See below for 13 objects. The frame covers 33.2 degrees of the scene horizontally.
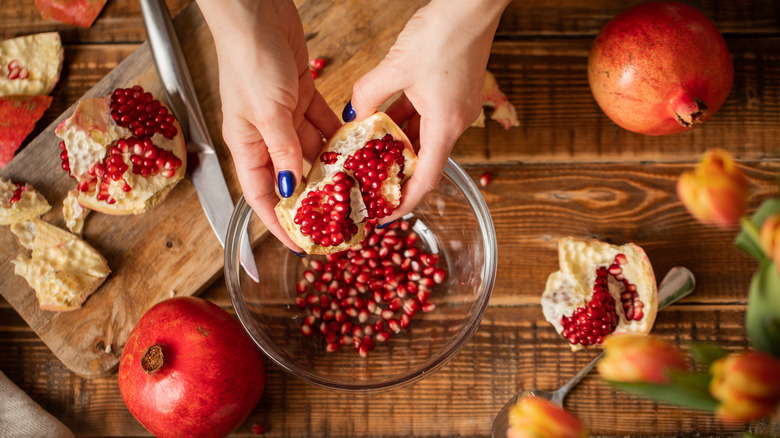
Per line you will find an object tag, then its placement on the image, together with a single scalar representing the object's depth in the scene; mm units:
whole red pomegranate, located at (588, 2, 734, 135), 857
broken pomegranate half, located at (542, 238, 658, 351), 876
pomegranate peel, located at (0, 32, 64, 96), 920
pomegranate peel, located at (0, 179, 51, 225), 887
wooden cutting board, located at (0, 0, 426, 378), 899
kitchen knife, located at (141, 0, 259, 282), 880
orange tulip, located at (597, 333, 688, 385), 512
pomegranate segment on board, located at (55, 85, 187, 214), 876
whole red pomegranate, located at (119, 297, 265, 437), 844
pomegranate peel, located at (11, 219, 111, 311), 887
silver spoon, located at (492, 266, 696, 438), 891
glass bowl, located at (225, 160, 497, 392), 869
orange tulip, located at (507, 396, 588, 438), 534
